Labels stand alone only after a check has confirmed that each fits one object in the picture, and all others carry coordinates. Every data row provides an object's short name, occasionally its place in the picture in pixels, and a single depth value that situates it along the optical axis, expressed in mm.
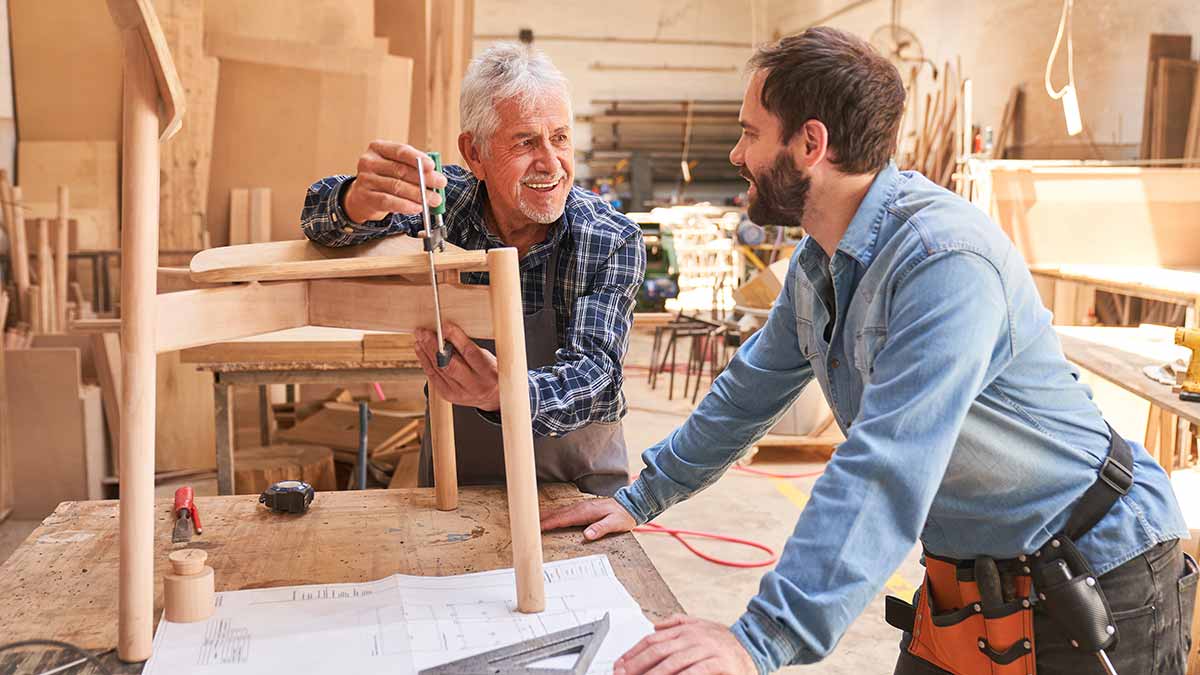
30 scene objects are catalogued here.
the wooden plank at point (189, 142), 5574
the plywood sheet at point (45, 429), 4887
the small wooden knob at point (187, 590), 1504
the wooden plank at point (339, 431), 4914
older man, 1997
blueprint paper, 1385
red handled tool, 1880
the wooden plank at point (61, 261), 5656
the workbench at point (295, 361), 3479
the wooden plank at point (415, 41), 6316
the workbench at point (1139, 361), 3168
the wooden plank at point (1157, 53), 8023
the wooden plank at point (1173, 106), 7871
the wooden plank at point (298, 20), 5848
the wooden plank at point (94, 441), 4969
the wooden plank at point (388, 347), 3564
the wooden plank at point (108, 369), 4801
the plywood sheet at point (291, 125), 5812
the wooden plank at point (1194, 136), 7327
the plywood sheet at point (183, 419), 5383
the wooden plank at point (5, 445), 4867
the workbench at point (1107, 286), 4809
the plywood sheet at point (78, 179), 5980
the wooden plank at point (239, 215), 5832
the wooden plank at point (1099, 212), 6285
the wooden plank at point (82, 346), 5254
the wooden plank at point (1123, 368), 3021
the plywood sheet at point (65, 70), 5938
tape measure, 2014
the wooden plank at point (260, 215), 5809
